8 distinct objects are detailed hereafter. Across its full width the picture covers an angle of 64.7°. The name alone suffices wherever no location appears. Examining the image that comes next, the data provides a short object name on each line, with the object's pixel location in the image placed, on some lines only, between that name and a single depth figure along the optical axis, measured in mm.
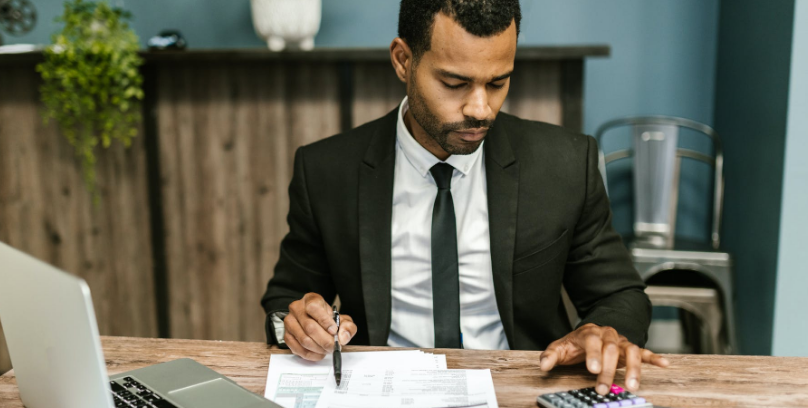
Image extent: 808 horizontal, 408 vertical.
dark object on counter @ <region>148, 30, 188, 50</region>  2475
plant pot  2430
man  1309
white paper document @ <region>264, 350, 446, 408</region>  931
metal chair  2486
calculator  857
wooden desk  918
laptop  653
